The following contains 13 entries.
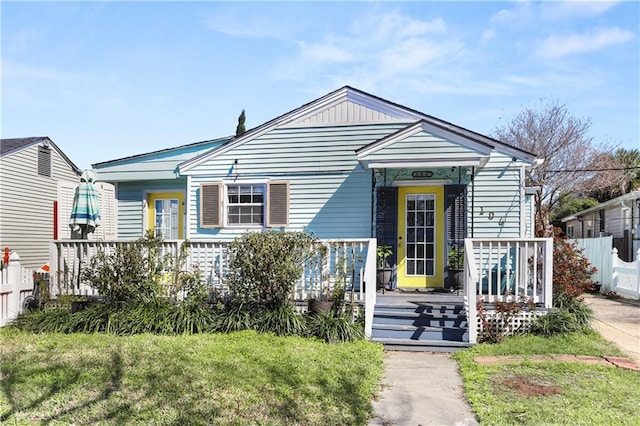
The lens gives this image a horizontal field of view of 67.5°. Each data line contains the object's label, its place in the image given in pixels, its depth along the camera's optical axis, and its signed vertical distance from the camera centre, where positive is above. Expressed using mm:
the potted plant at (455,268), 8965 -743
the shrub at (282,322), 7043 -1411
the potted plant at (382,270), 9211 -799
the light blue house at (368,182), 9109 +954
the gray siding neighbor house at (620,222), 16828 +340
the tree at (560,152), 24578 +4038
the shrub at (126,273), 7652 -754
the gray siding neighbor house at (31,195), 14367 +1003
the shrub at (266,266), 7320 -594
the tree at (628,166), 26266 +3549
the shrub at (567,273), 7520 -700
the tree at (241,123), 19312 +4258
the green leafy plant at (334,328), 6824 -1458
